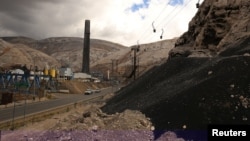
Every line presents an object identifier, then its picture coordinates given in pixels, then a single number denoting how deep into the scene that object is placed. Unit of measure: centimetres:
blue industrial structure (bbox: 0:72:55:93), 7226
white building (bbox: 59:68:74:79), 12811
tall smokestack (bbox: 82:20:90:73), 14212
